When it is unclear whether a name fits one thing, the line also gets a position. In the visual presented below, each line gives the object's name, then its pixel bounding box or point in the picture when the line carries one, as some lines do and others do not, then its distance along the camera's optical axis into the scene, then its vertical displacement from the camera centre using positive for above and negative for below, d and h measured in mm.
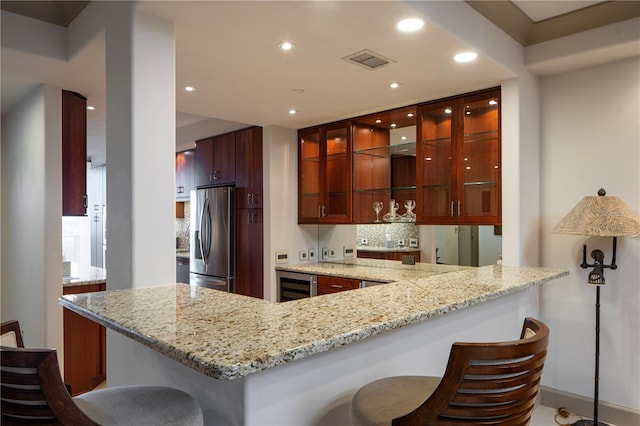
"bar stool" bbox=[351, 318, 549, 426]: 1160 -501
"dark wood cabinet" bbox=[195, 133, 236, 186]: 4734 +644
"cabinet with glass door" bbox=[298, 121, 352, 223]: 4160 +416
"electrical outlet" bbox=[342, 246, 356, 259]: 4855 -447
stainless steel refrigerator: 4641 -272
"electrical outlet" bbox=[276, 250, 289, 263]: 4328 -441
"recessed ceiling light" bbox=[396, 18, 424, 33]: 2041 +939
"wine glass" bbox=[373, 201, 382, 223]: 4042 +61
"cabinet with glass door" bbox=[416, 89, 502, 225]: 3096 +406
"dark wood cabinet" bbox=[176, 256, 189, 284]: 5482 -715
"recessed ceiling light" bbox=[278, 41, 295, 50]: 2275 +932
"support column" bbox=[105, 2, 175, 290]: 1846 +303
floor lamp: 2488 -83
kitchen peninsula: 1137 -366
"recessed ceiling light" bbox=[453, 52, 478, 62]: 2475 +939
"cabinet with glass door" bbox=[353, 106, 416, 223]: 3811 +439
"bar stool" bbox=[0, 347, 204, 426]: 1000 -428
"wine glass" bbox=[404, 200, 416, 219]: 3768 +54
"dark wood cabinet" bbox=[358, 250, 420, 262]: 4283 -454
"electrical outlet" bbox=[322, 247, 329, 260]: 4730 -441
